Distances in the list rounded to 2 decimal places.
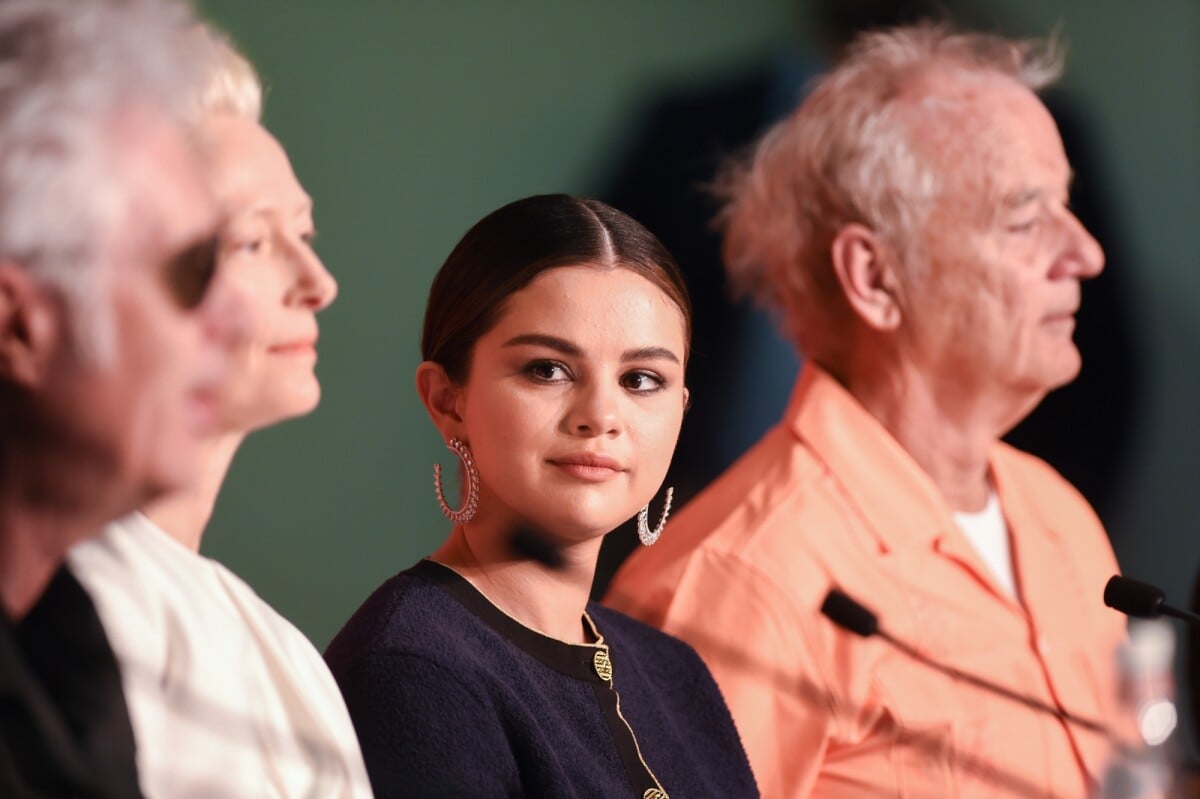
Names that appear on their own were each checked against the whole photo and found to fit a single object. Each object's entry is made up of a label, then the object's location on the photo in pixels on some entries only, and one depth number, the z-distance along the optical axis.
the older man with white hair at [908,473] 7.33
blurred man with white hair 6.84
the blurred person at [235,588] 6.88
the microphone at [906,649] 7.32
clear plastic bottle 7.43
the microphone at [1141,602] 7.21
